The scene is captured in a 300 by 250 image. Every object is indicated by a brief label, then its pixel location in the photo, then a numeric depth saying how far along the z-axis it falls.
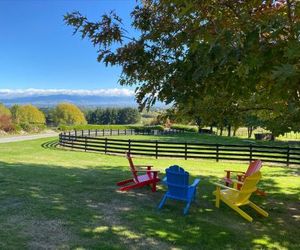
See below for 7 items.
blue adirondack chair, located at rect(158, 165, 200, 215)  5.23
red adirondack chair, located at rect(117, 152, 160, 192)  6.52
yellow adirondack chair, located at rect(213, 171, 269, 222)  5.09
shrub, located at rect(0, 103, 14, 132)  33.77
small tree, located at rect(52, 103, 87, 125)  87.02
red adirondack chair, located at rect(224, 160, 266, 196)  5.87
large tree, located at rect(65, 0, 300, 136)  2.37
